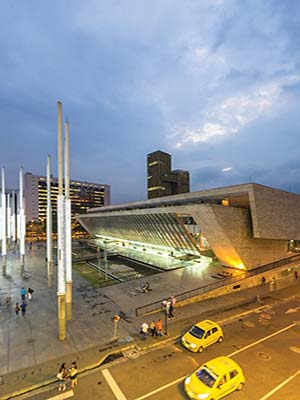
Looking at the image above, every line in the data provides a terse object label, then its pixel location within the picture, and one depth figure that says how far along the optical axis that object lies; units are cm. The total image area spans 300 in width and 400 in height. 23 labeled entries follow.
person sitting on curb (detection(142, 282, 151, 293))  2153
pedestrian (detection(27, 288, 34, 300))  2002
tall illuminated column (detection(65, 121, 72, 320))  1454
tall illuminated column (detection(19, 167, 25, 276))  2714
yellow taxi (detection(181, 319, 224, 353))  1221
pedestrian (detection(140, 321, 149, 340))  1351
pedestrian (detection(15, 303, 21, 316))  1708
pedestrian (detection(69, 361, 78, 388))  972
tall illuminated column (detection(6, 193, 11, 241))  3700
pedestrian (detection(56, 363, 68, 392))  962
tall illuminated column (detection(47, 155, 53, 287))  2370
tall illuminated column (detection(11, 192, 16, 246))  4878
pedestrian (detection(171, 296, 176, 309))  1726
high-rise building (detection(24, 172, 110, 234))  11488
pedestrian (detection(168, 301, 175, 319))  1645
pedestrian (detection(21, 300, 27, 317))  1711
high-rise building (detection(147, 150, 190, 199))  14650
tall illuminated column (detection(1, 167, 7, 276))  2728
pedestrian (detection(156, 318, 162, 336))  1398
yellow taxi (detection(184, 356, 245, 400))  865
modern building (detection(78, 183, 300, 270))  2244
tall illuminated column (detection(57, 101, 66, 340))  1351
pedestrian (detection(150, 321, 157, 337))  1395
